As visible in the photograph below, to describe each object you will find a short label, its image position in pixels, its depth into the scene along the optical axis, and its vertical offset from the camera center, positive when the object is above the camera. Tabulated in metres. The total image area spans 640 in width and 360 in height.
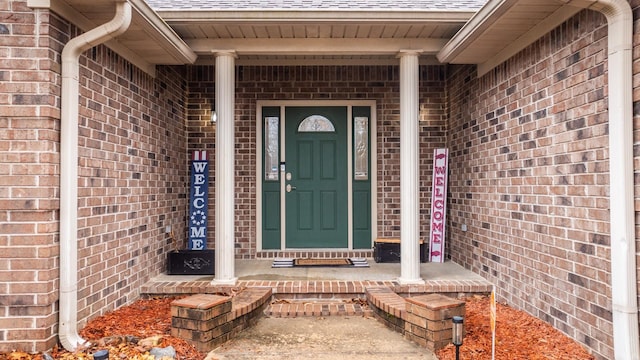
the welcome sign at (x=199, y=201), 5.40 -0.16
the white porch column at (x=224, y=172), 4.16 +0.16
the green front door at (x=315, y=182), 5.55 +0.08
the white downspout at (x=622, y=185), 2.42 +0.00
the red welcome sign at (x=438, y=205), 5.35 -0.24
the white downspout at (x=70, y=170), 2.78 +0.13
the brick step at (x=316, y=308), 3.68 -1.09
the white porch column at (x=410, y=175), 4.17 +0.12
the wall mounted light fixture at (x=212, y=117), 5.53 +0.94
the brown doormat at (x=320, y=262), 4.96 -0.91
